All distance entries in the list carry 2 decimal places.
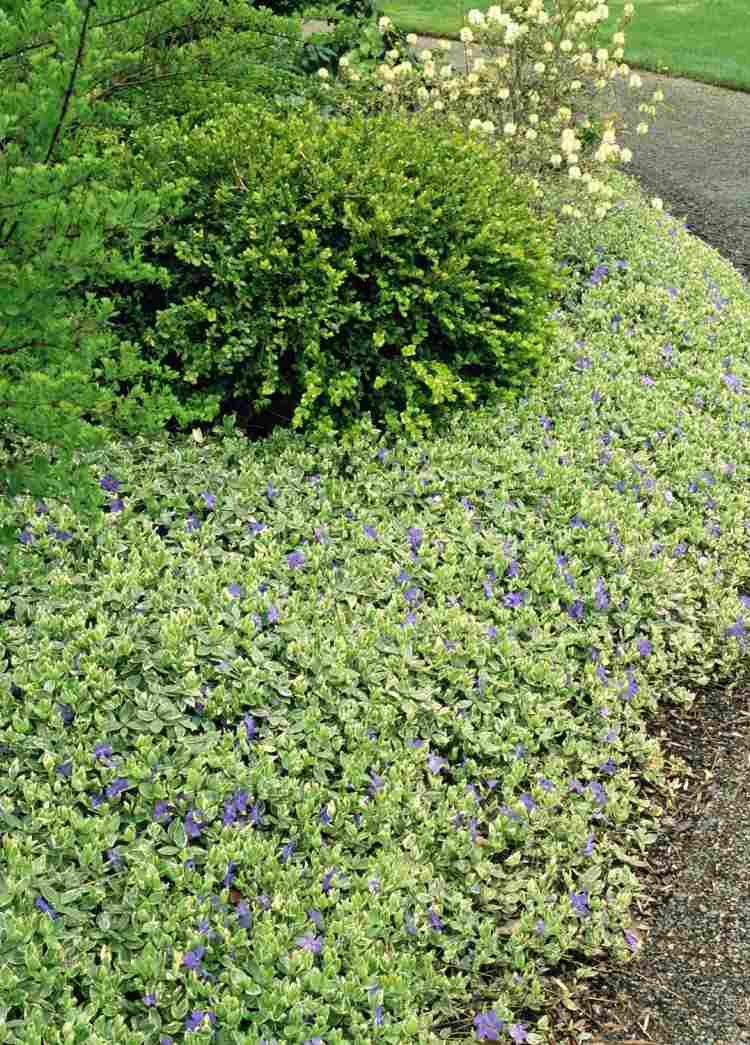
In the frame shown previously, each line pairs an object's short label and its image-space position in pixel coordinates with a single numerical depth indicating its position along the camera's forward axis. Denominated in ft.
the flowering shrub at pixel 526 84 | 24.04
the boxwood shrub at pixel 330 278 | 15.21
